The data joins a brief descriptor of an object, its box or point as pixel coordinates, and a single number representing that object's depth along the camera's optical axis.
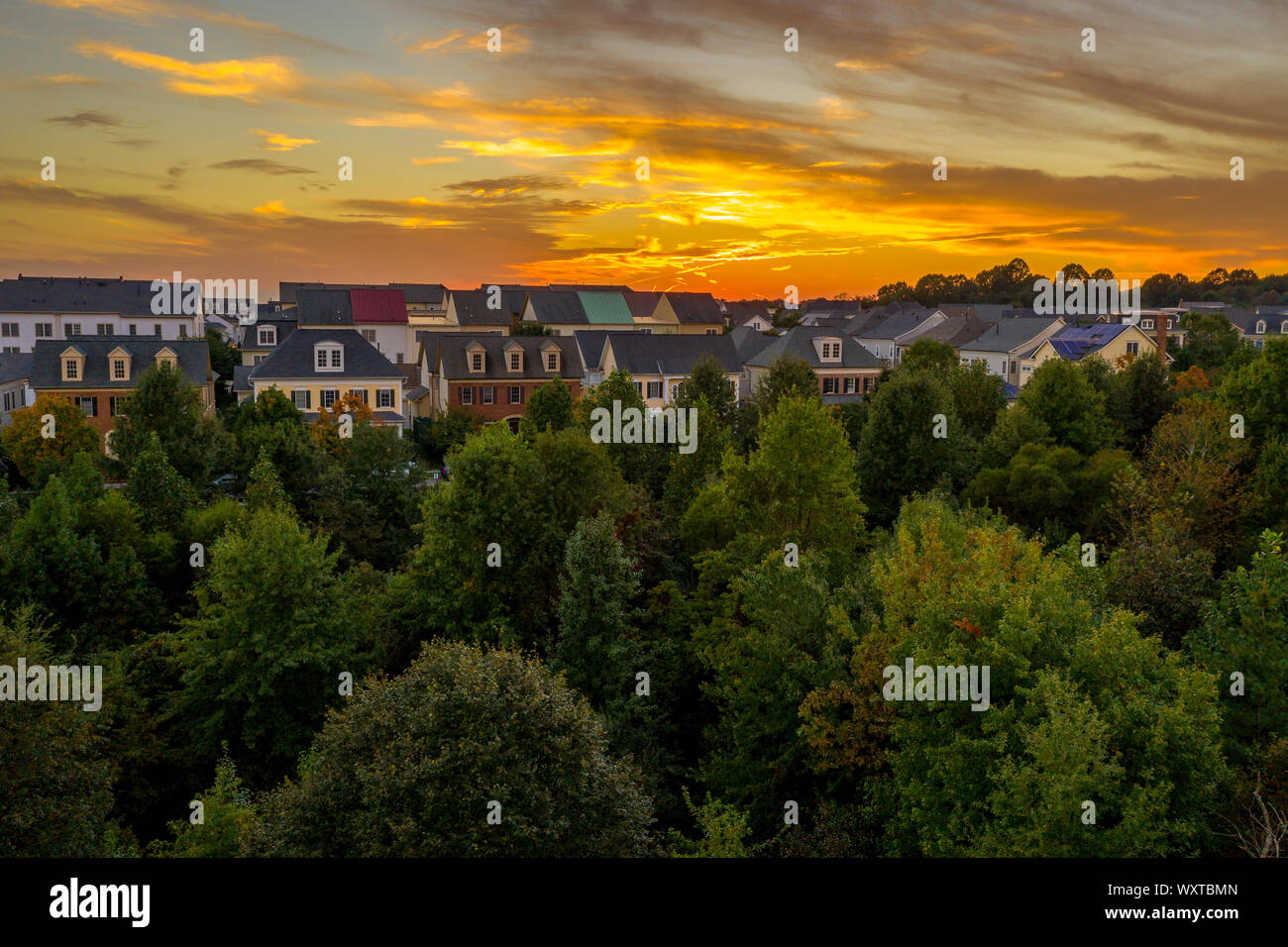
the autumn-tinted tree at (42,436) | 56.59
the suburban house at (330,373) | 65.75
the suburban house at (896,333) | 121.29
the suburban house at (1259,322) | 122.06
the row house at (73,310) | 108.31
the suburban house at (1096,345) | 87.25
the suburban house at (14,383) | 72.03
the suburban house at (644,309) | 131.12
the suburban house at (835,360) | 81.88
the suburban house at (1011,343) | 94.69
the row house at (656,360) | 80.75
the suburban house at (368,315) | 99.62
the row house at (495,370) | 75.06
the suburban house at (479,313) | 115.00
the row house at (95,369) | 66.44
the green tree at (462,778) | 16.23
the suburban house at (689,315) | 133.50
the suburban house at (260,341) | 88.12
